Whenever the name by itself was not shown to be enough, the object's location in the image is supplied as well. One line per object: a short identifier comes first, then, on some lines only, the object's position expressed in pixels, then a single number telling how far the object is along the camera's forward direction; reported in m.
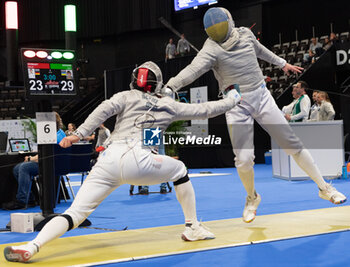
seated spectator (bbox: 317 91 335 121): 9.23
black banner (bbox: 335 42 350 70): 13.24
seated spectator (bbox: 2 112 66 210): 6.45
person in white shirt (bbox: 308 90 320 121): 9.55
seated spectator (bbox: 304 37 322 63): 14.35
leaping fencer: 4.31
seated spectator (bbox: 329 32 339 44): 13.57
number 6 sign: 4.90
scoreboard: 4.89
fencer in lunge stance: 3.32
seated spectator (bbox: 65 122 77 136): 13.41
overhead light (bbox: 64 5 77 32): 5.44
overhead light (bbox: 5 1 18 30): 5.12
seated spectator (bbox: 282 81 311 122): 8.66
